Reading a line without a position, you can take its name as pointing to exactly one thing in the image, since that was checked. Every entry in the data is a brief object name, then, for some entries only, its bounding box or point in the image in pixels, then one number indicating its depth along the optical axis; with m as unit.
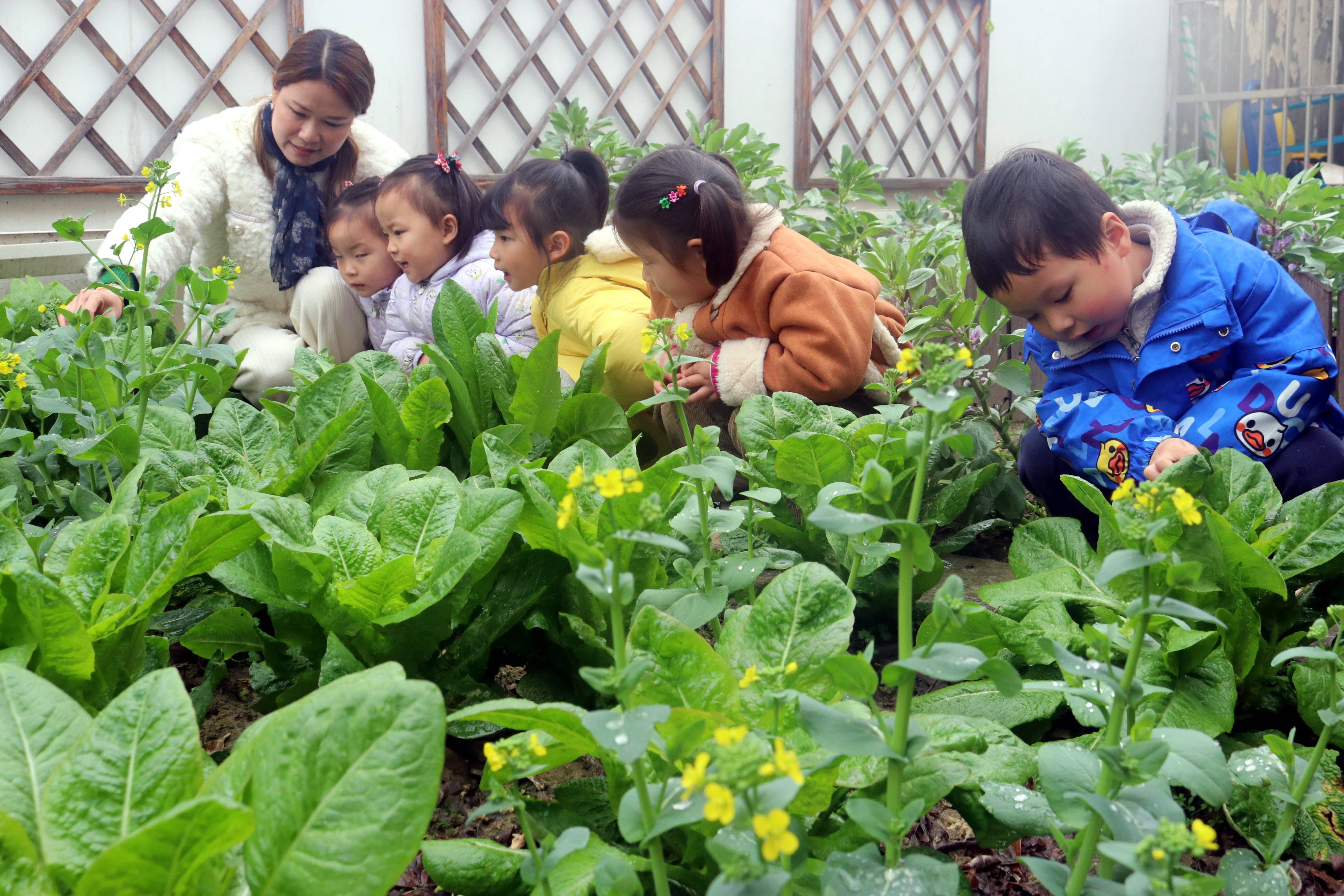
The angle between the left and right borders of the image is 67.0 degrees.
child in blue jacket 1.44
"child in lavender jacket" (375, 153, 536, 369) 2.30
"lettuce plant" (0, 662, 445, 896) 0.54
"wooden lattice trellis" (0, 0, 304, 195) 3.61
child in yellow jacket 2.04
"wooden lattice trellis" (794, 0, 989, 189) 6.28
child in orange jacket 1.72
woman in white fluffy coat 2.43
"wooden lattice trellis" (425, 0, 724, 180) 4.75
